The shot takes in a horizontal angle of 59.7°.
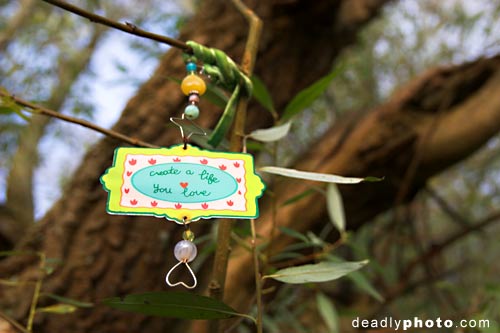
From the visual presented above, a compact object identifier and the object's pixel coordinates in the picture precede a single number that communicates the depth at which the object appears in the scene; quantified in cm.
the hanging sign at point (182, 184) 36
